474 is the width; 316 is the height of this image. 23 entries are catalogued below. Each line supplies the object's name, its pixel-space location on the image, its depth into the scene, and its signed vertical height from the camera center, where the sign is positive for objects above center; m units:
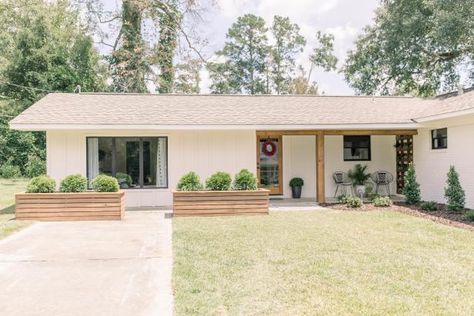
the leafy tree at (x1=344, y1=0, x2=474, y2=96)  18.08 +5.30
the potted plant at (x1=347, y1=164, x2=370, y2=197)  13.52 -0.54
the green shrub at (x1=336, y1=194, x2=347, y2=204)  11.82 -1.11
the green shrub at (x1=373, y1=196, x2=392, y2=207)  11.39 -1.14
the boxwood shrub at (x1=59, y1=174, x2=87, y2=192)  9.87 -0.51
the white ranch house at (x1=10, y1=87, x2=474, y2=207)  11.17 +0.68
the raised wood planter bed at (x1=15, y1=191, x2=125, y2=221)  9.48 -0.99
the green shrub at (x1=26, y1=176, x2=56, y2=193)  9.66 -0.52
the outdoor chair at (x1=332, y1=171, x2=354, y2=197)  13.72 -0.69
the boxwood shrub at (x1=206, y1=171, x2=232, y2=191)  10.36 -0.52
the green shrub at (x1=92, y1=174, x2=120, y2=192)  9.88 -0.52
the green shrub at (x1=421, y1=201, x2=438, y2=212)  10.52 -1.18
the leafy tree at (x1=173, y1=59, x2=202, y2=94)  24.66 +4.90
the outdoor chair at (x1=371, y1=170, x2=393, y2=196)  13.74 -0.61
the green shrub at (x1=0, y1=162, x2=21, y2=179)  22.27 -0.44
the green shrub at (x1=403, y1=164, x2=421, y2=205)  11.77 -0.80
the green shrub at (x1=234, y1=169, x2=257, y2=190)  10.50 -0.50
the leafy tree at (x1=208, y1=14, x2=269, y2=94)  33.56 +8.42
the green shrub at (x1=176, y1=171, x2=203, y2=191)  10.30 -0.53
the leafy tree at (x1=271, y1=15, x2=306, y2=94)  34.00 +9.00
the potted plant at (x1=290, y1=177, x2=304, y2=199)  13.76 -0.84
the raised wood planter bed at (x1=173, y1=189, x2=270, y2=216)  10.00 -0.99
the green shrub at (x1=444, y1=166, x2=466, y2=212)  10.30 -0.83
